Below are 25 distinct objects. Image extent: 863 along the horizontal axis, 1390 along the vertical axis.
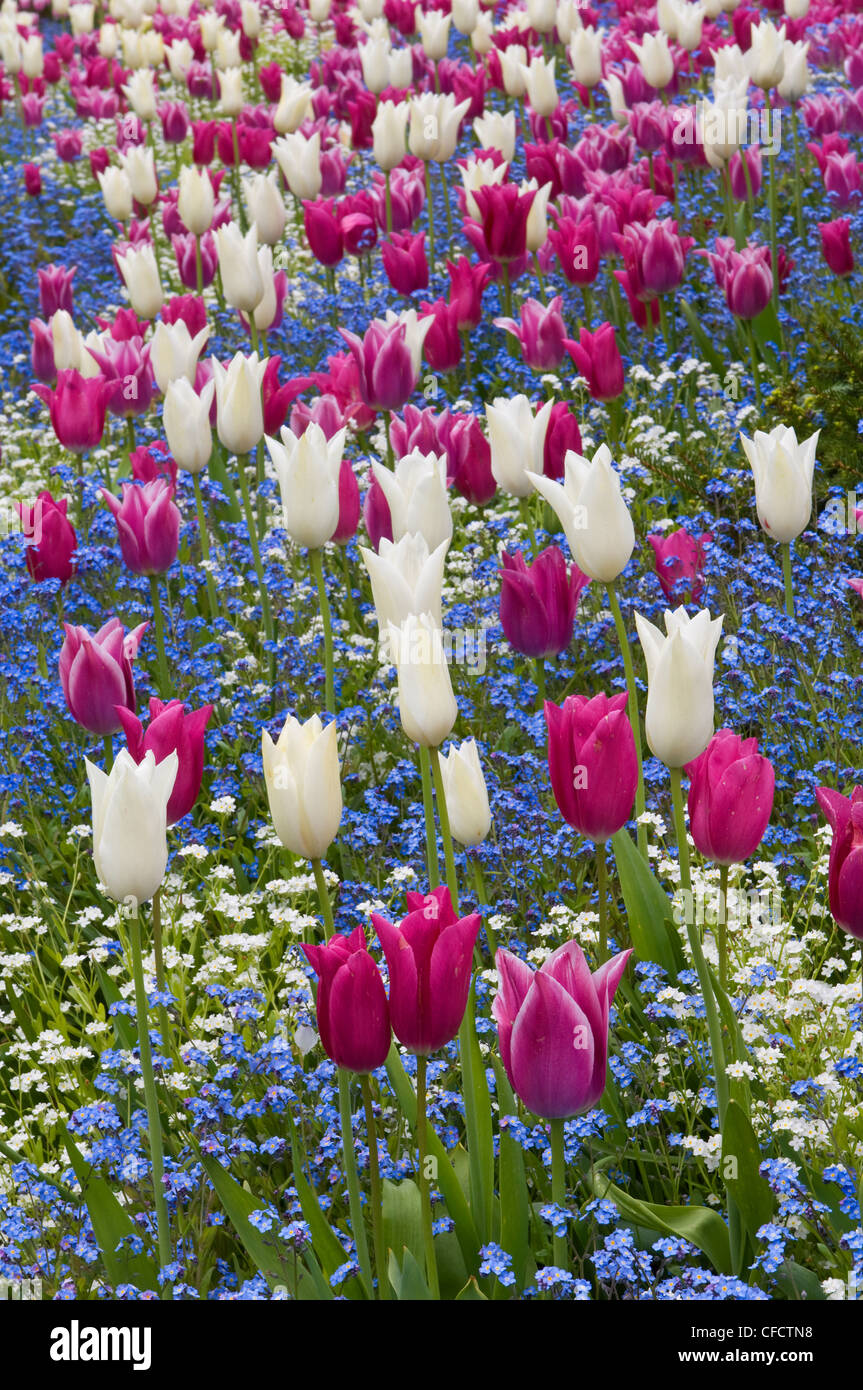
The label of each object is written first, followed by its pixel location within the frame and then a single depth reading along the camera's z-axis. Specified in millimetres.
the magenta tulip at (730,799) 2186
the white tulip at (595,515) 2605
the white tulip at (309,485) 2986
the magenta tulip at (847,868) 2066
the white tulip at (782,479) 3111
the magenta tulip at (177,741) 2355
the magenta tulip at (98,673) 2879
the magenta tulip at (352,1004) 1902
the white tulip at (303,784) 2061
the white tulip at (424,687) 2156
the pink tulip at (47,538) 3949
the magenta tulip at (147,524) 3770
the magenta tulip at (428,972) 1884
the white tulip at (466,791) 2316
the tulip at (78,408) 4594
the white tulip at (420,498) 2746
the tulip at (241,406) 3930
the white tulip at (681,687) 2145
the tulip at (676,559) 3682
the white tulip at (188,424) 3977
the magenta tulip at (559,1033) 1860
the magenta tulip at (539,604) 3166
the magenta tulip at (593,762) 2219
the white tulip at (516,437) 3375
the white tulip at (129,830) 1999
